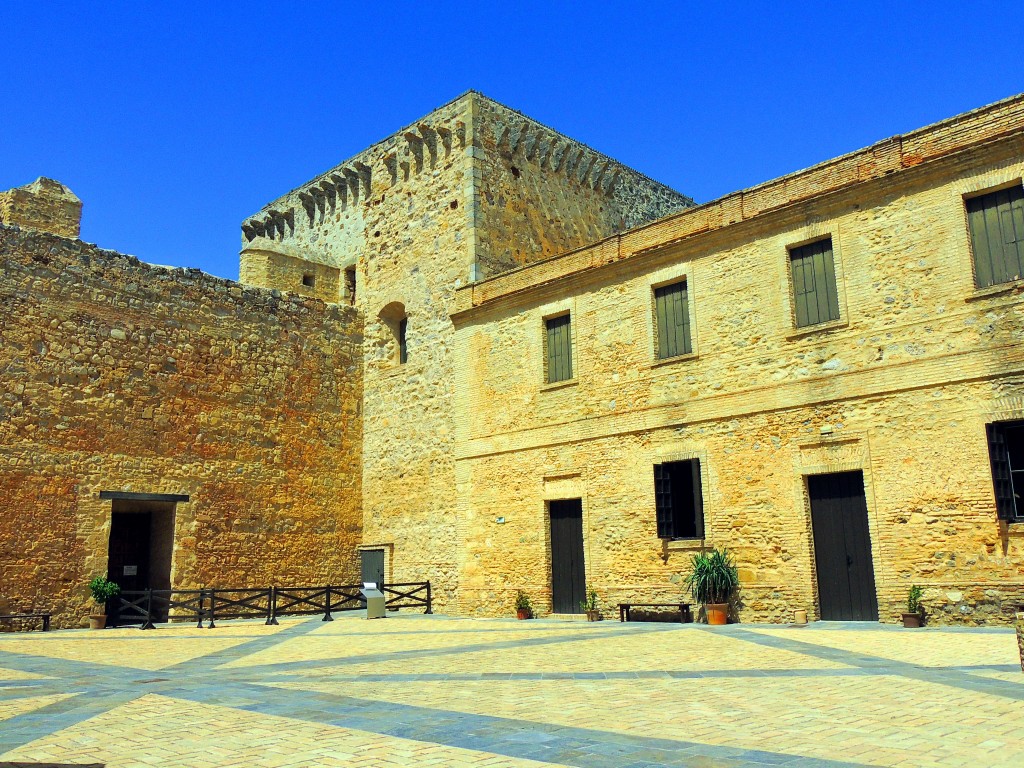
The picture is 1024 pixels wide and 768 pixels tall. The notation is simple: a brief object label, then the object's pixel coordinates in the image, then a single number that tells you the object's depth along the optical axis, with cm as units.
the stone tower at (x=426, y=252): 1939
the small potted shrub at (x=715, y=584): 1313
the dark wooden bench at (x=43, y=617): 1519
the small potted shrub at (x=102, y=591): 1627
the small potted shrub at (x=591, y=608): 1493
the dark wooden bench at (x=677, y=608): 1363
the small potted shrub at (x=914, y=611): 1121
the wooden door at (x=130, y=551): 1789
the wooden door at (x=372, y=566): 2027
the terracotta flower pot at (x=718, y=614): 1309
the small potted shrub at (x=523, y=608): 1620
